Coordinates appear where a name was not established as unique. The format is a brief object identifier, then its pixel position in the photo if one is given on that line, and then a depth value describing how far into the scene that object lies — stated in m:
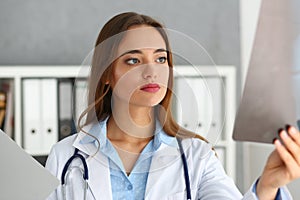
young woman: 1.18
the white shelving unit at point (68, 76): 2.95
